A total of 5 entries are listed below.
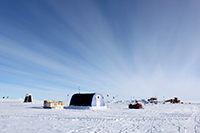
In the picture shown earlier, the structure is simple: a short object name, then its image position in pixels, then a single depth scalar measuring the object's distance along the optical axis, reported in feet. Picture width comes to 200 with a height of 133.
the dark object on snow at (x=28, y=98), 175.01
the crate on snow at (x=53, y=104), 89.92
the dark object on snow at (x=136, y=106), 98.79
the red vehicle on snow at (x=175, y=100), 263.53
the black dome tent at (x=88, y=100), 91.80
